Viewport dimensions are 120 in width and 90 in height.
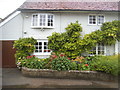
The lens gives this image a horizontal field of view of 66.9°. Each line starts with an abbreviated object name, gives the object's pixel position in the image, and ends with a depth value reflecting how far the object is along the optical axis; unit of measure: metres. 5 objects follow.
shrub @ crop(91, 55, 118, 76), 5.17
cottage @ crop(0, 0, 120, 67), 8.24
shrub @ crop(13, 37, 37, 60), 7.46
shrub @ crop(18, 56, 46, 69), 6.02
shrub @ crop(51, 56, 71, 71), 5.69
